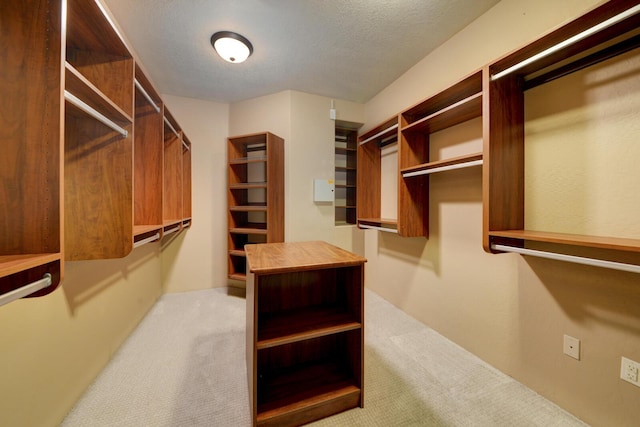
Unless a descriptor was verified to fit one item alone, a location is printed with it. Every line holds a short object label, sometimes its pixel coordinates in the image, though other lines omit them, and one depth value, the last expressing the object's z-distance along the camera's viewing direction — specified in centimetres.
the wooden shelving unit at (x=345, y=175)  373
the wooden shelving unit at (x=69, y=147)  73
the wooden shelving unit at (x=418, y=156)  183
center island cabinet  121
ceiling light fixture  196
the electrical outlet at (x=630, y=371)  110
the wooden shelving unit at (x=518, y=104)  110
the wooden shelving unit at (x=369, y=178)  290
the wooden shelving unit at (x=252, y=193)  279
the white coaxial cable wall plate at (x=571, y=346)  129
